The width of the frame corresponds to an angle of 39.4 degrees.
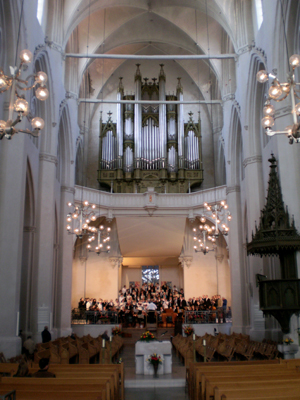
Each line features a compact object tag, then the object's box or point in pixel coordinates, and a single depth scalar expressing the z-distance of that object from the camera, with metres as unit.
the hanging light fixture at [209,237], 15.10
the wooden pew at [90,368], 7.41
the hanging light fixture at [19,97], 5.88
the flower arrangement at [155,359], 9.60
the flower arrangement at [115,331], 17.09
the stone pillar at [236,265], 16.94
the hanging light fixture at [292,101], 6.17
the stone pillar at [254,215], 13.77
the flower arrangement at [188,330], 16.19
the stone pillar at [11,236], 9.82
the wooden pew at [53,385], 4.99
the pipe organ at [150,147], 23.34
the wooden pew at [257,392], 4.45
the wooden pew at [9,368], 7.09
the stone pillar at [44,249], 13.26
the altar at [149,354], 10.01
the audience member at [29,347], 10.75
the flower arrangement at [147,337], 10.69
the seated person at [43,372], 5.64
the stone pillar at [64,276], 16.70
